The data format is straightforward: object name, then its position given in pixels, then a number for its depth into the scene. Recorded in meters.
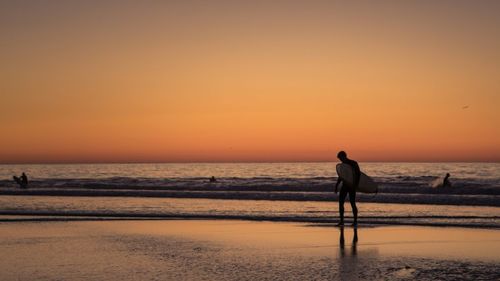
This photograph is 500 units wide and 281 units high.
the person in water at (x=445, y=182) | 44.01
